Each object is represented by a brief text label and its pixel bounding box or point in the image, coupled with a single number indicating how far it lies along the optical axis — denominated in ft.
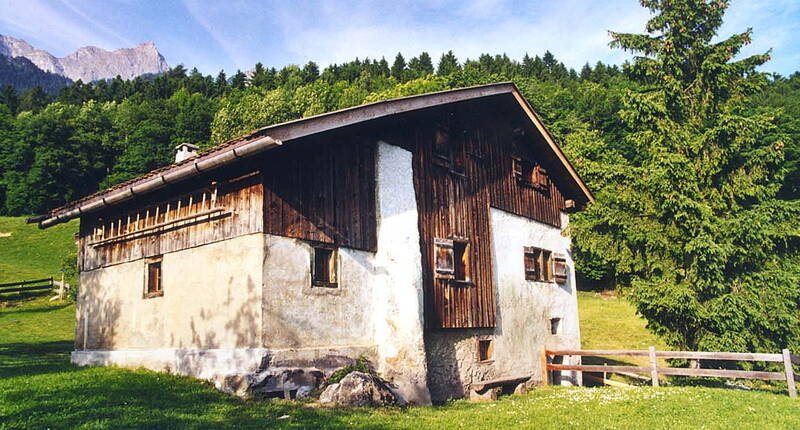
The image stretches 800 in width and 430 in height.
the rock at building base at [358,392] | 34.12
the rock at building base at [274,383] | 33.96
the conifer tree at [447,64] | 269.64
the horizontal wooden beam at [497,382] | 48.02
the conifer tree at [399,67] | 280.59
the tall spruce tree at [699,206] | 53.83
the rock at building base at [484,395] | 47.54
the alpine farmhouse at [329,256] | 36.50
